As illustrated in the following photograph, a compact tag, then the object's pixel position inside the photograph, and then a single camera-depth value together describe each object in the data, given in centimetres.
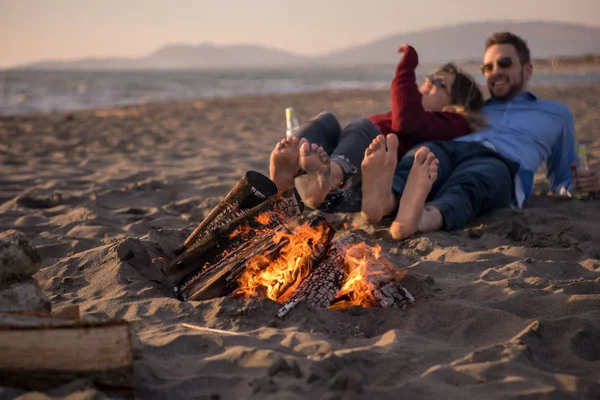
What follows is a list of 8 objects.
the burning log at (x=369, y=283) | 260
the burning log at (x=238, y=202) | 308
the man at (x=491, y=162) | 354
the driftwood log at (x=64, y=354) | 177
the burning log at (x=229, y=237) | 287
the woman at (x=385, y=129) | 359
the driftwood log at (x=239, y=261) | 266
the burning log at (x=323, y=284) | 257
